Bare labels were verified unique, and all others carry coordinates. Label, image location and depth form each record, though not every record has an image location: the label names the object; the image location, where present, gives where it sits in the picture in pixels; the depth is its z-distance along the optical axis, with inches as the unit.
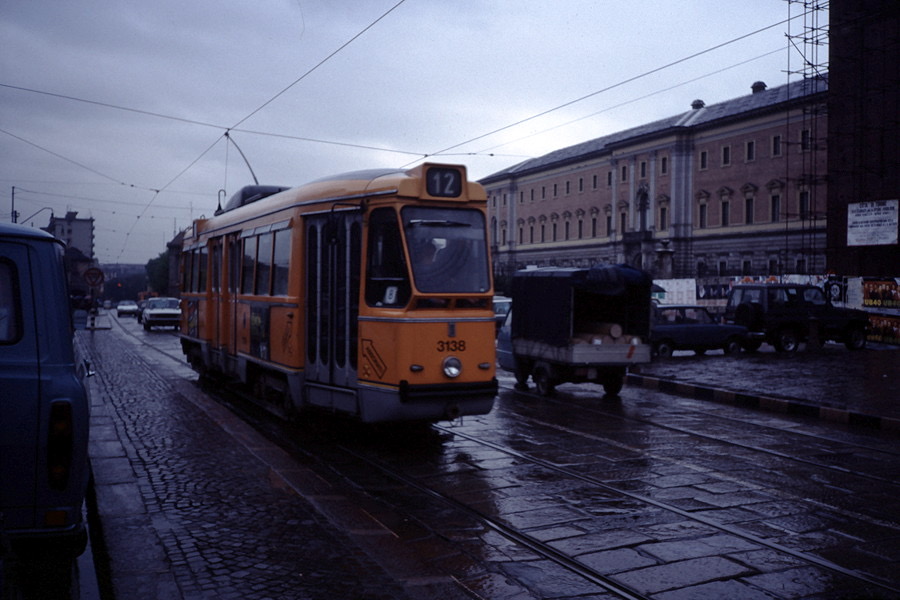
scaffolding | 1931.6
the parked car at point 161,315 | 1524.4
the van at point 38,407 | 162.1
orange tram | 329.1
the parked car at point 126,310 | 2640.3
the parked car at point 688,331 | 895.7
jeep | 975.0
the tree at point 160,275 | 4606.3
